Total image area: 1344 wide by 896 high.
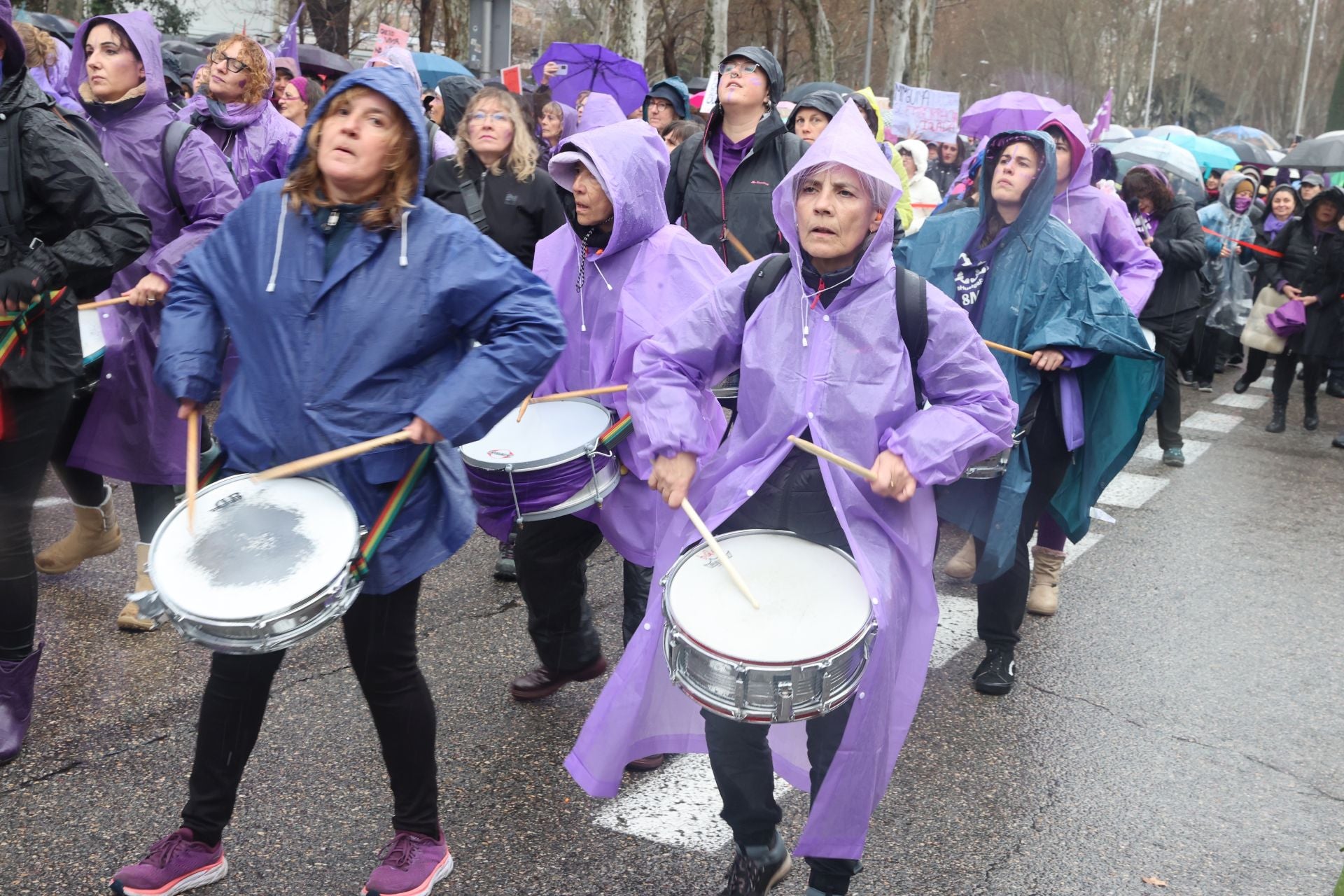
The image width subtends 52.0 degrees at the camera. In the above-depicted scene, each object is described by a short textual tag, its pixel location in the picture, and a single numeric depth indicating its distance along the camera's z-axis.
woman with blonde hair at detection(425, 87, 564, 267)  6.36
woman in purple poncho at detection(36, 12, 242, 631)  4.72
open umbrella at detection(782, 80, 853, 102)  11.53
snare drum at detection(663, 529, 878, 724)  2.78
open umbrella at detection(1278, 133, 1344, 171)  17.00
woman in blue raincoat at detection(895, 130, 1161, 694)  4.74
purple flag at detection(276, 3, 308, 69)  9.67
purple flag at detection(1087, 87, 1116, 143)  11.98
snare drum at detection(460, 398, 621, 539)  3.89
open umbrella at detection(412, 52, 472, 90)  18.59
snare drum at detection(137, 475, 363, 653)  2.71
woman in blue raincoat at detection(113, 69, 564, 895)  2.98
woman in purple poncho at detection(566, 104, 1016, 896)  3.15
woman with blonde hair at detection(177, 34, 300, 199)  6.07
